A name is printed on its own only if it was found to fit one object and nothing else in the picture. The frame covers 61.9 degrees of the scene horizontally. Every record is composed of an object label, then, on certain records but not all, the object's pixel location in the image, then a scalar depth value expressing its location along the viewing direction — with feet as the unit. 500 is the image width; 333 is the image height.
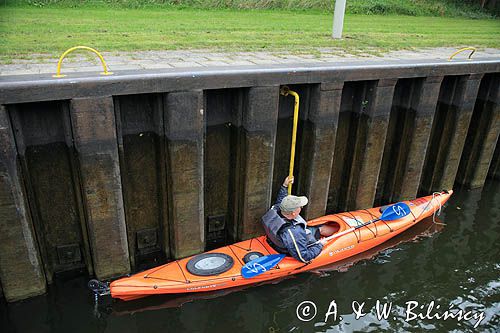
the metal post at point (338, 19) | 32.86
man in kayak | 19.99
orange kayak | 18.81
